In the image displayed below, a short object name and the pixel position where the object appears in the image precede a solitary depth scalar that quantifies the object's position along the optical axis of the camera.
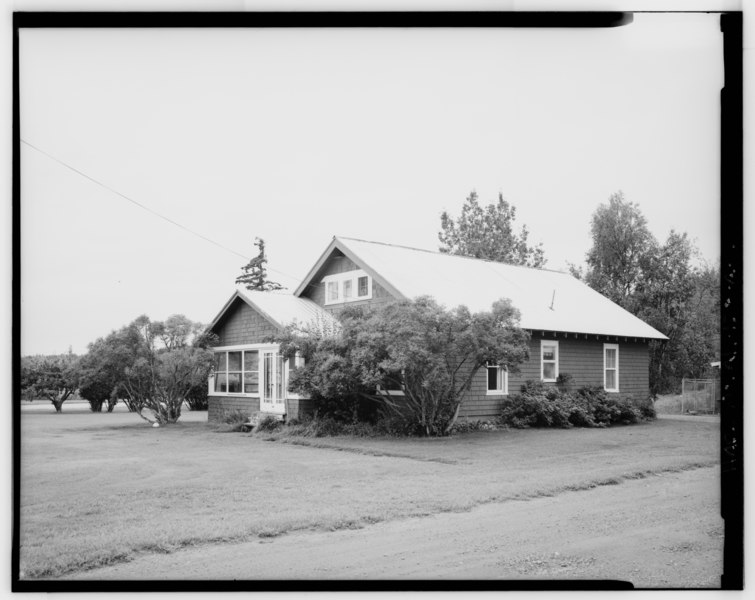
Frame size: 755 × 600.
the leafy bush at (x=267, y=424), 10.44
